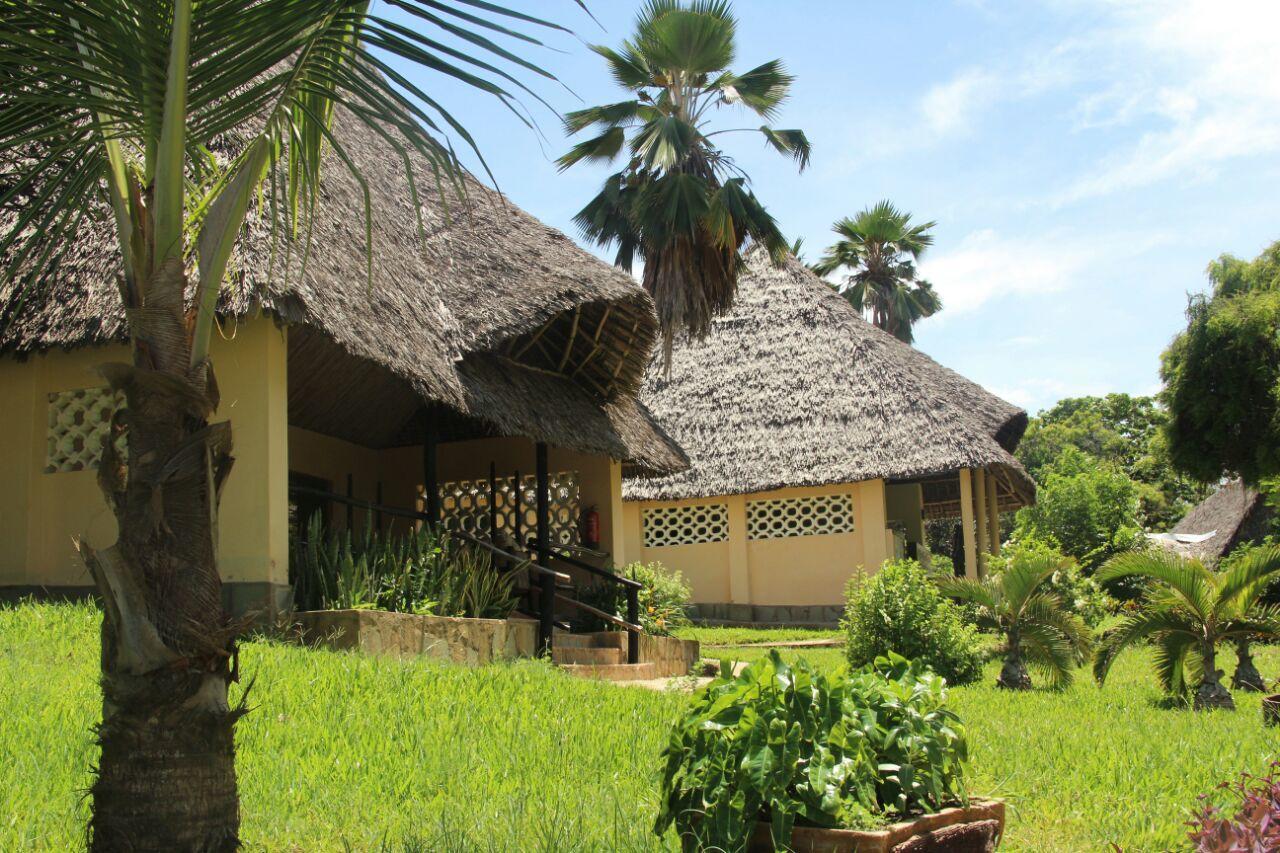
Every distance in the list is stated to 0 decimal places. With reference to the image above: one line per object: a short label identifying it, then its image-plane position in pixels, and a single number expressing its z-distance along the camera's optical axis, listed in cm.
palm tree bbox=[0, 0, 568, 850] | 294
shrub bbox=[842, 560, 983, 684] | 1087
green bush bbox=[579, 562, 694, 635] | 1251
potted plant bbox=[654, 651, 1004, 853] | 337
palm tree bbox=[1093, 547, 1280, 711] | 884
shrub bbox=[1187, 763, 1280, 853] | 275
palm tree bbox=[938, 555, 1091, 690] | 1023
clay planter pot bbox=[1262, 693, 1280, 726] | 695
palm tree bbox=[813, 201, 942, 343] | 2900
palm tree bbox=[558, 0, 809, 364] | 1661
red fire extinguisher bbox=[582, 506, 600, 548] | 1305
